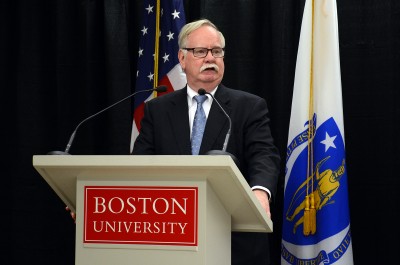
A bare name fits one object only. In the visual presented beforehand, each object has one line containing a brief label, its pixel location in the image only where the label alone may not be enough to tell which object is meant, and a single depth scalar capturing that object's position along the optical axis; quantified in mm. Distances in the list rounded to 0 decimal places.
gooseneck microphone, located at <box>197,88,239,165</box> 3223
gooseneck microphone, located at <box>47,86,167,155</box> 3532
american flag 6806
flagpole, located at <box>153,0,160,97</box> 6813
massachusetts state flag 5797
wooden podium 3144
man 4527
